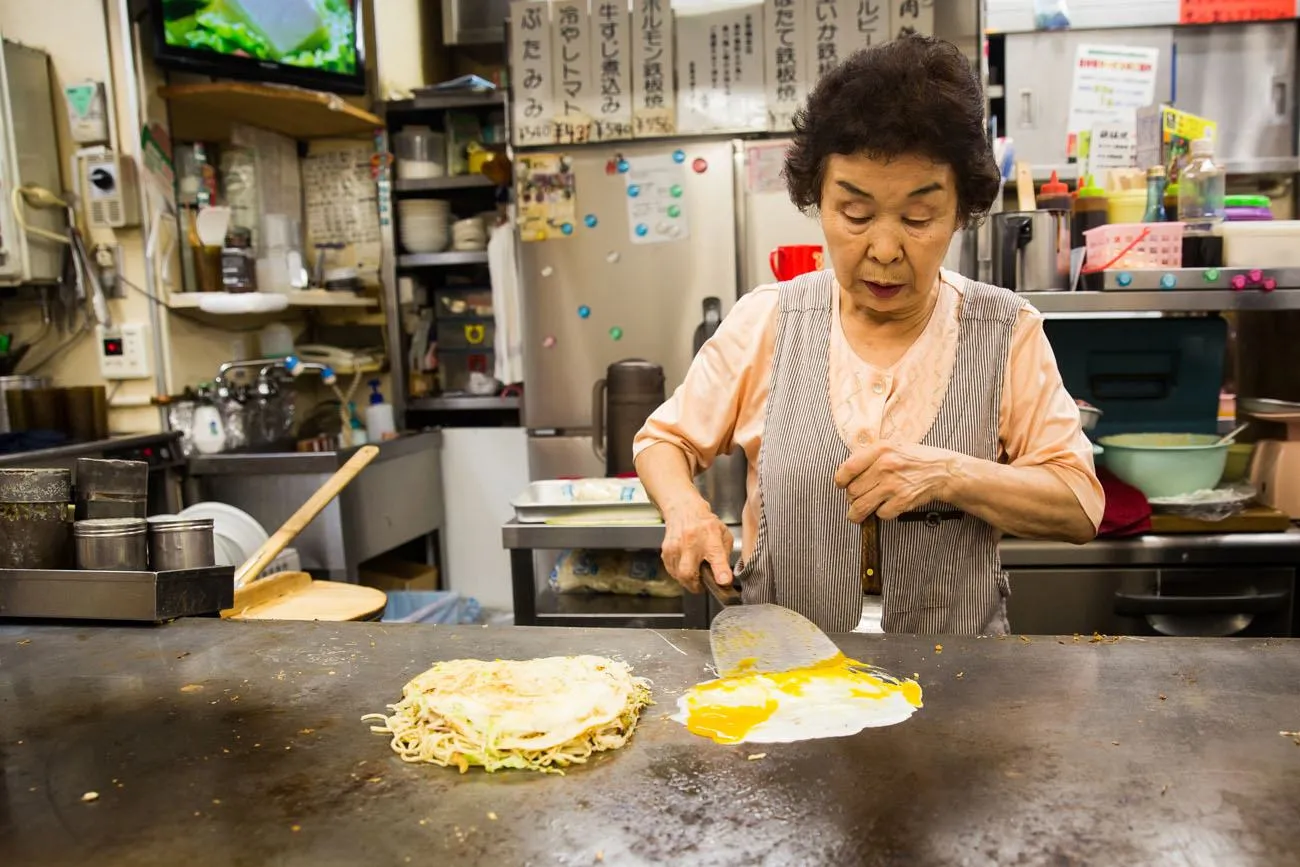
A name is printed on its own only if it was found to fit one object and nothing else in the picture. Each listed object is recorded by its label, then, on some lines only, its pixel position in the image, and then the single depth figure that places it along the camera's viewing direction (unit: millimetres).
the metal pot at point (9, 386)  3111
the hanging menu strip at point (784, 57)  3762
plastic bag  2746
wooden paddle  2270
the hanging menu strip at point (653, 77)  3809
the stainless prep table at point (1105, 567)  2400
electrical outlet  3332
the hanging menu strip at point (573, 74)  3840
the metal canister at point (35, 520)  1698
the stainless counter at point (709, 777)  910
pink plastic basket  2482
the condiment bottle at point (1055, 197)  2707
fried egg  1155
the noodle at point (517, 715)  1103
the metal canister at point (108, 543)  1702
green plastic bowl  2459
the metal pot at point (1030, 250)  2580
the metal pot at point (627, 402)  3150
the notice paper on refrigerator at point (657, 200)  3773
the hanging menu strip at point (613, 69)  3818
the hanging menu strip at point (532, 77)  3859
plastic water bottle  2539
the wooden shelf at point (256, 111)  3418
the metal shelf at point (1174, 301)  2453
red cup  2697
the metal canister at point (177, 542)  1731
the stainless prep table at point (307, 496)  3342
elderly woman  1454
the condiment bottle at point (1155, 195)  2625
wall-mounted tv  3229
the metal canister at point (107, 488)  1773
